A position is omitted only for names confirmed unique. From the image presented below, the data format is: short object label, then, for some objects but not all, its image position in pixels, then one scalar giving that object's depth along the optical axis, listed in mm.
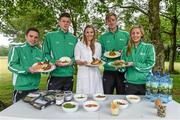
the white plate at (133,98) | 1398
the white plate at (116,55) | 1857
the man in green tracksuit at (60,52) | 1845
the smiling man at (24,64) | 1627
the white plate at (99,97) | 1421
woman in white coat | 1838
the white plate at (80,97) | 1400
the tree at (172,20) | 6308
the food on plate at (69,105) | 1260
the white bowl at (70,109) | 1236
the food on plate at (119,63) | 1691
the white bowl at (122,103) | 1292
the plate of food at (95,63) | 1761
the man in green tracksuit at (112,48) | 1932
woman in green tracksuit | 1651
